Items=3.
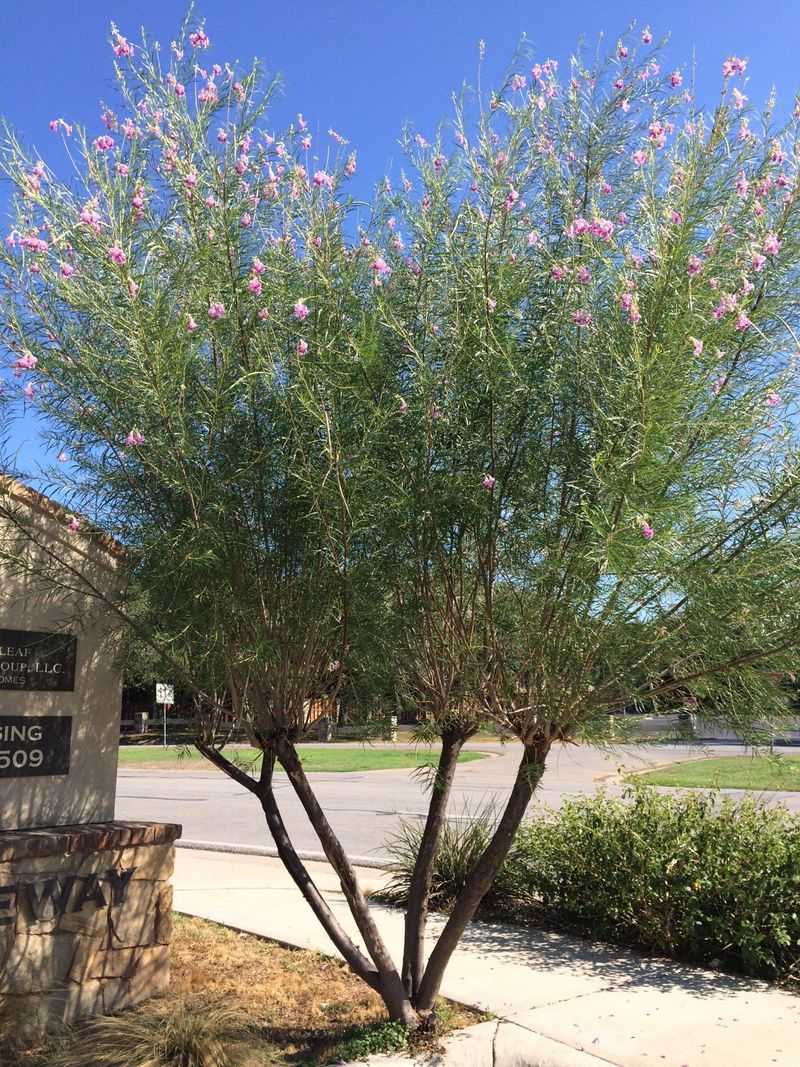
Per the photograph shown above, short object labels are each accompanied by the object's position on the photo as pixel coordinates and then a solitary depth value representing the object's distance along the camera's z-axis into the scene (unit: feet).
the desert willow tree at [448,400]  13.10
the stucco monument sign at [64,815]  17.78
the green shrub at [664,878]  21.11
